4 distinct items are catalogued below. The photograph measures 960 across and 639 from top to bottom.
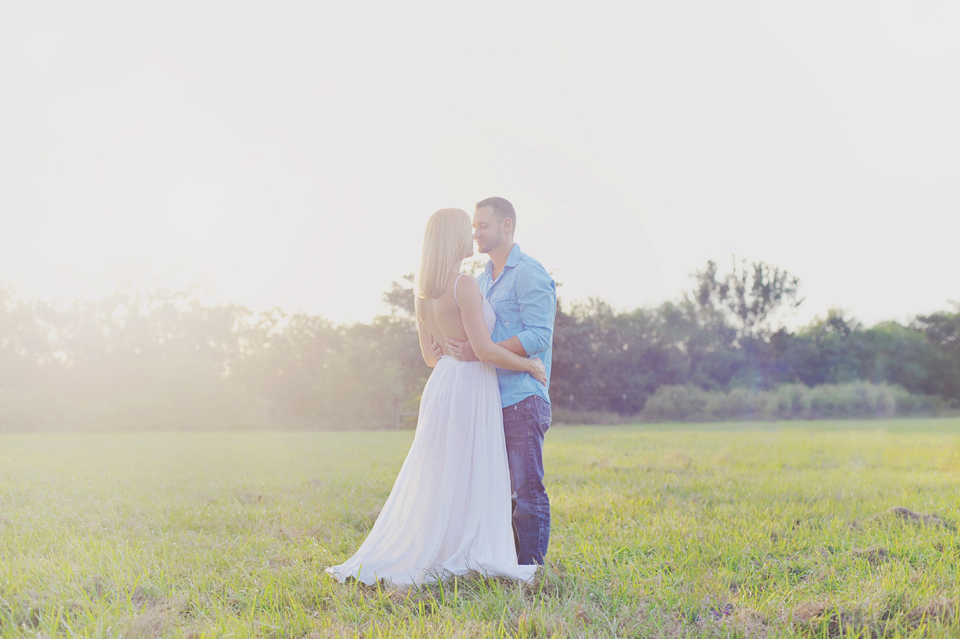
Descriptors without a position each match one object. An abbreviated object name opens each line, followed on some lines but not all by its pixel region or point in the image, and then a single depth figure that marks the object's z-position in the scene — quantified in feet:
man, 12.74
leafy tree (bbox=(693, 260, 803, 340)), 161.27
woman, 12.14
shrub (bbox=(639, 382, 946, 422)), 116.67
